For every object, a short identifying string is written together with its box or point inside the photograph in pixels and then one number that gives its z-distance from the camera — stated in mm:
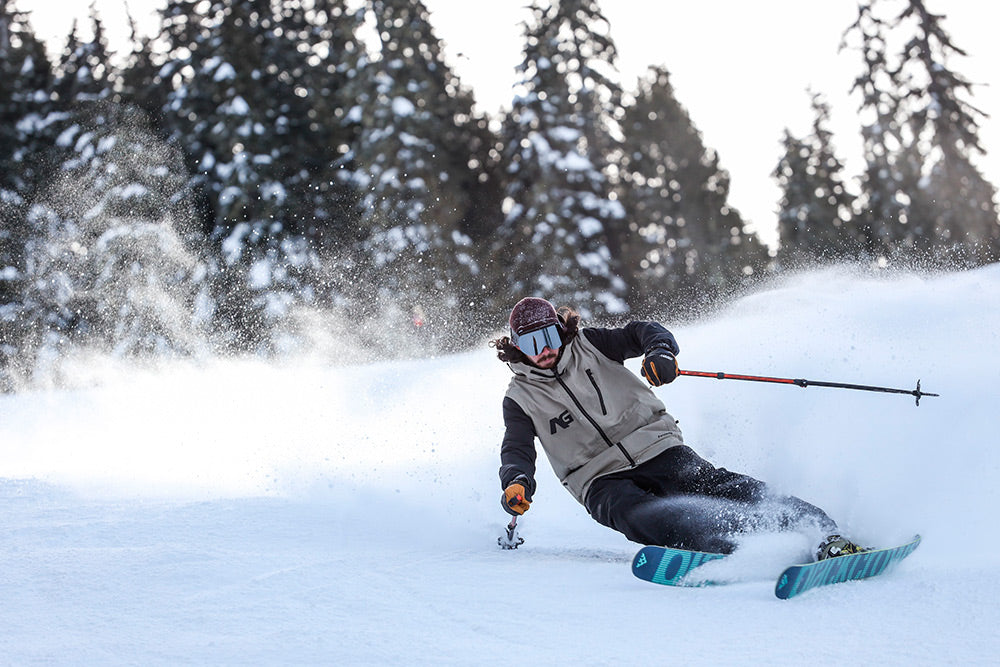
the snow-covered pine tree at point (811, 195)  34375
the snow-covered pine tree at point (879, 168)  26156
